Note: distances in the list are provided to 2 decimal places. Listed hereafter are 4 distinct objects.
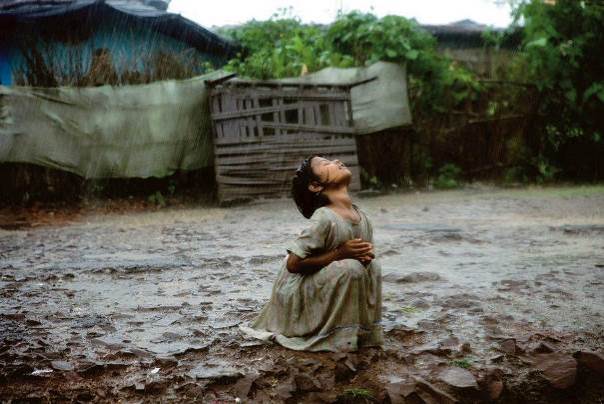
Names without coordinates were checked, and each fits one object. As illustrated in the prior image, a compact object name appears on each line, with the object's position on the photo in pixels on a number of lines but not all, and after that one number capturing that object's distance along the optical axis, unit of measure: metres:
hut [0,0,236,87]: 7.82
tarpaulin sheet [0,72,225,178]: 7.50
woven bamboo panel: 8.05
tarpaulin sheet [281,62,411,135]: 8.80
